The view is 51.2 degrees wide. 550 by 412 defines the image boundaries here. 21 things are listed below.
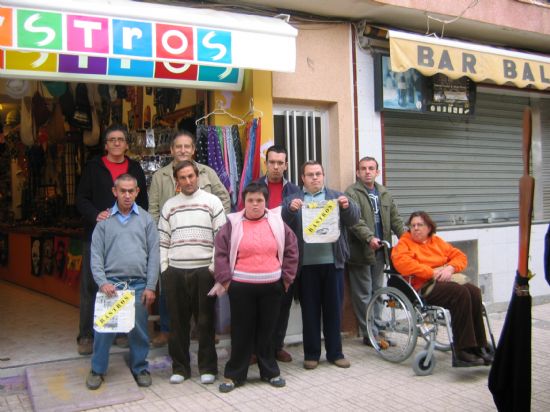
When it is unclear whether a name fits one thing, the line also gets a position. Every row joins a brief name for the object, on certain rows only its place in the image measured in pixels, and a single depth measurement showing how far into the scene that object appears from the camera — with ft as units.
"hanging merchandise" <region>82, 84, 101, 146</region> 24.86
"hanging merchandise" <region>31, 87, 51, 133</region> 26.17
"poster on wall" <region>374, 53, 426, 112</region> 22.18
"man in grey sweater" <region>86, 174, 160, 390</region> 15.02
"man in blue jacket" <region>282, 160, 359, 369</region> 17.24
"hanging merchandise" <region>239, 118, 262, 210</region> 18.74
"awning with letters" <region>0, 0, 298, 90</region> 14.87
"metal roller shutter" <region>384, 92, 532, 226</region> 23.82
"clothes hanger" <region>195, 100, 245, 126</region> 19.58
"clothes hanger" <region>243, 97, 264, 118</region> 19.22
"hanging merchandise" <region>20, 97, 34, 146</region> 26.71
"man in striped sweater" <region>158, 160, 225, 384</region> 15.69
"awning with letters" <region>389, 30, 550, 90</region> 20.53
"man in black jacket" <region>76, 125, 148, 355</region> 16.90
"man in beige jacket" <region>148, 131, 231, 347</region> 16.84
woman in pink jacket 15.21
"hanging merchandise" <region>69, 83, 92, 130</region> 24.52
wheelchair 16.52
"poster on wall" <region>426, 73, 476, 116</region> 23.62
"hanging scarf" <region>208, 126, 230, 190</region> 18.62
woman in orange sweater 16.12
